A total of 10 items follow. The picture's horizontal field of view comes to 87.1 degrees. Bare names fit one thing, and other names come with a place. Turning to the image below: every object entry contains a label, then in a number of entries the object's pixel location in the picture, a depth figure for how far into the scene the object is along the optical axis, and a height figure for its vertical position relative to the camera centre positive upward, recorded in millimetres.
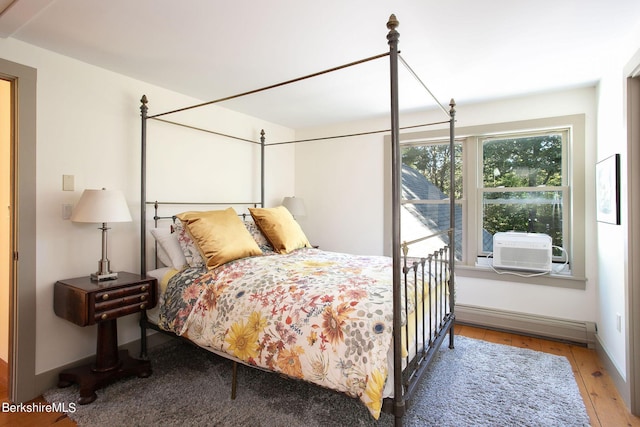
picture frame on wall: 2195 +170
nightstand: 2061 -621
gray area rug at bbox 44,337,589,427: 1877 -1142
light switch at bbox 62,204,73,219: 2285 +25
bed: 1556 -488
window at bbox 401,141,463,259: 3613 +254
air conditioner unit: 3064 -348
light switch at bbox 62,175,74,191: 2287 +218
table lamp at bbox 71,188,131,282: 2146 +23
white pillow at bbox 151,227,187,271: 2557 -265
